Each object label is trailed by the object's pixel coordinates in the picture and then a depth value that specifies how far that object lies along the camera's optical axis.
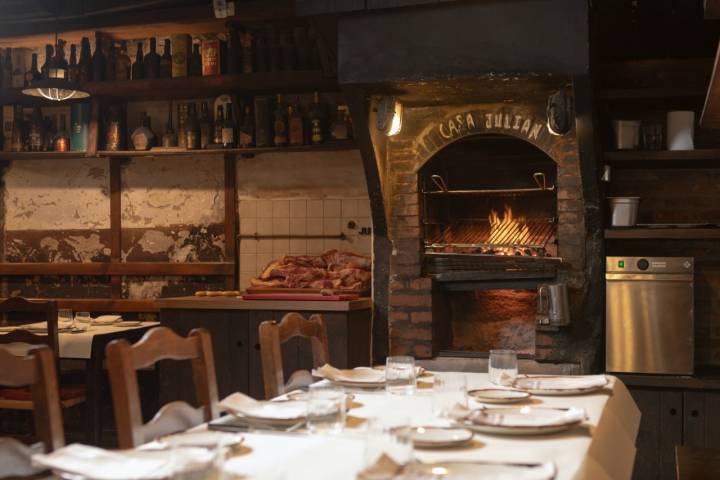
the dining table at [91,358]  5.42
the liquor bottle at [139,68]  6.80
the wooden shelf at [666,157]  5.31
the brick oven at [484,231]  5.41
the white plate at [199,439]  2.08
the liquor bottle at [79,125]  6.91
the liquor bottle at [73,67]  6.91
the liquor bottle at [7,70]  7.14
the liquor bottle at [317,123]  6.35
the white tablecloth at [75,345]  5.43
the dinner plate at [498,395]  2.85
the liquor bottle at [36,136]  6.95
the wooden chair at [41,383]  2.21
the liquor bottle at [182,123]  6.74
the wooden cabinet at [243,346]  5.57
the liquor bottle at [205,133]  6.66
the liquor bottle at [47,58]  6.81
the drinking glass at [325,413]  2.31
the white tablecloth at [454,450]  2.00
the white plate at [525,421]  2.34
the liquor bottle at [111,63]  6.86
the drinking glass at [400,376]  2.92
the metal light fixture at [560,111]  5.17
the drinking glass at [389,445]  1.87
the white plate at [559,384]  3.03
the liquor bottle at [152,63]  6.78
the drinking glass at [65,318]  5.92
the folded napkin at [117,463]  1.71
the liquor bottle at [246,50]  6.51
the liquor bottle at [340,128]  6.30
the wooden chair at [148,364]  2.40
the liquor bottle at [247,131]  6.52
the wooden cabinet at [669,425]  5.11
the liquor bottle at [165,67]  6.78
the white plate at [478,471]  1.84
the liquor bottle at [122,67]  6.82
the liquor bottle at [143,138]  6.77
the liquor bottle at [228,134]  6.54
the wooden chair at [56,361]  5.07
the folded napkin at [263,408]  2.46
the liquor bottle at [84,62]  6.88
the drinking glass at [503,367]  3.13
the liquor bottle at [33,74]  7.07
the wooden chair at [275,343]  3.26
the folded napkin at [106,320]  6.12
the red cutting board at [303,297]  5.66
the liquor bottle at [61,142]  6.92
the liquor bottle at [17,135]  6.99
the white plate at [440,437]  2.19
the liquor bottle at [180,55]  6.70
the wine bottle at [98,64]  6.84
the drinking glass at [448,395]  2.54
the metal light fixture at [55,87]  5.86
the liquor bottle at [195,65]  6.75
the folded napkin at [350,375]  3.18
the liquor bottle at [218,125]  6.64
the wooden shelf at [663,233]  5.22
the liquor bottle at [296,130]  6.39
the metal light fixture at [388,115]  5.37
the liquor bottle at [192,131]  6.66
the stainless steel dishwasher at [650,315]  5.20
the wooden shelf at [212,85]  6.29
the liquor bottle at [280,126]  6.42
